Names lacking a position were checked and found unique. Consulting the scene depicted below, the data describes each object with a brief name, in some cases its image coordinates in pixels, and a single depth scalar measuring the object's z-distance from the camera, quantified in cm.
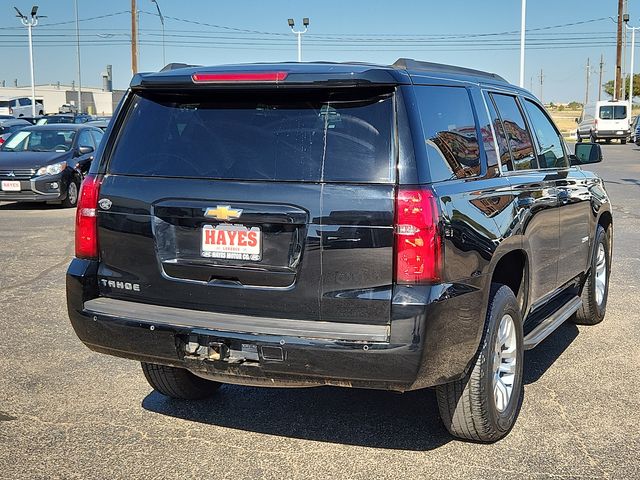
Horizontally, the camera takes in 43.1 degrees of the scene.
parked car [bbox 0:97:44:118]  6016
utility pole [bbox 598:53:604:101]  11900
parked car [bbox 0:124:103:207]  1516
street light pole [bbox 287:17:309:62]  4144
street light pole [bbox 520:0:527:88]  3221
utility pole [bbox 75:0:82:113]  5818
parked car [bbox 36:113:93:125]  3225
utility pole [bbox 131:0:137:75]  4131
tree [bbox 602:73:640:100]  8506
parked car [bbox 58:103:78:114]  6041
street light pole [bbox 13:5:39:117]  4853
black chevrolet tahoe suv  354
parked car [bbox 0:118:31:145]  3363
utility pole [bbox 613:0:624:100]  4981
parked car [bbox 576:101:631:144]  4556
